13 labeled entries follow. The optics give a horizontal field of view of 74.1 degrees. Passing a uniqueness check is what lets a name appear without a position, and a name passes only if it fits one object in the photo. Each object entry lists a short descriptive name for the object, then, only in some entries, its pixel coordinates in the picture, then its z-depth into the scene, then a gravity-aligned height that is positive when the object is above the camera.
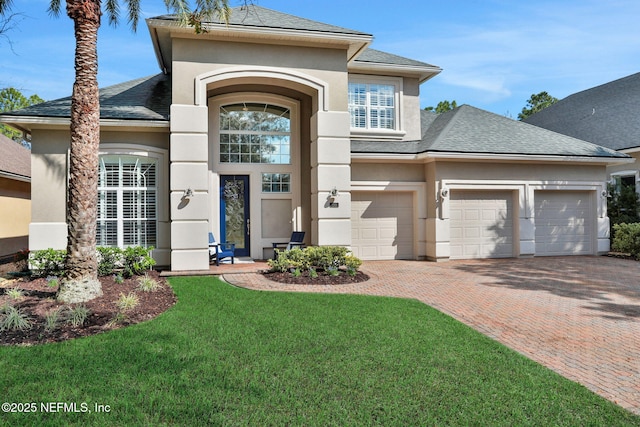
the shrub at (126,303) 7.29 -1.45
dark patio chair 12.83 -0.75
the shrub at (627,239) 14.70 -0.89
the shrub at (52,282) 9.23 -1.36
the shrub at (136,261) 10.80 -1.07
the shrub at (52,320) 6.12 -1.49
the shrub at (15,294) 7.95 -1.39
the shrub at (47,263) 10.62 -1.07
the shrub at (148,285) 8.82 -1.39
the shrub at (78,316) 6.38 -1.47
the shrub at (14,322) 6.11 -1.48
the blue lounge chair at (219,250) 12.30 -0.96
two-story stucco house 11.58 +1.83
